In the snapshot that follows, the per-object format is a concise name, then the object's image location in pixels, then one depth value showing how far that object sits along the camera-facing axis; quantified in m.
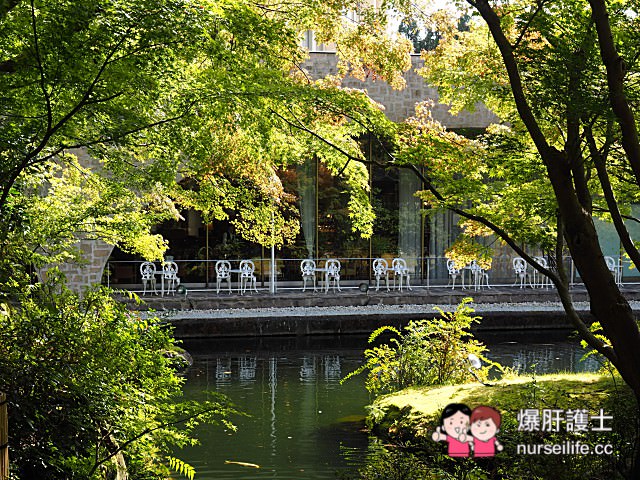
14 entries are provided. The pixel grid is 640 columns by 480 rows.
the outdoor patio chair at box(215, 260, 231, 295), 17.12
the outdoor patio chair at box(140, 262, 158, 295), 16.44
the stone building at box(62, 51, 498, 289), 17.77
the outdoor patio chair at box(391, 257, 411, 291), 17.89
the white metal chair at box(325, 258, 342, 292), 17.44
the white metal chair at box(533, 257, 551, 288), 18.56
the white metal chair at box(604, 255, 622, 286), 18.92
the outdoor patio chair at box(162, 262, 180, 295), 16.44
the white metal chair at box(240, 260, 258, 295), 17.11
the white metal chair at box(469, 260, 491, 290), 18.08
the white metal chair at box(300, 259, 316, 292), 17.75
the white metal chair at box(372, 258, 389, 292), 17.68
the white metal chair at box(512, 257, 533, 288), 18.11
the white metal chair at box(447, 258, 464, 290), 18.36
